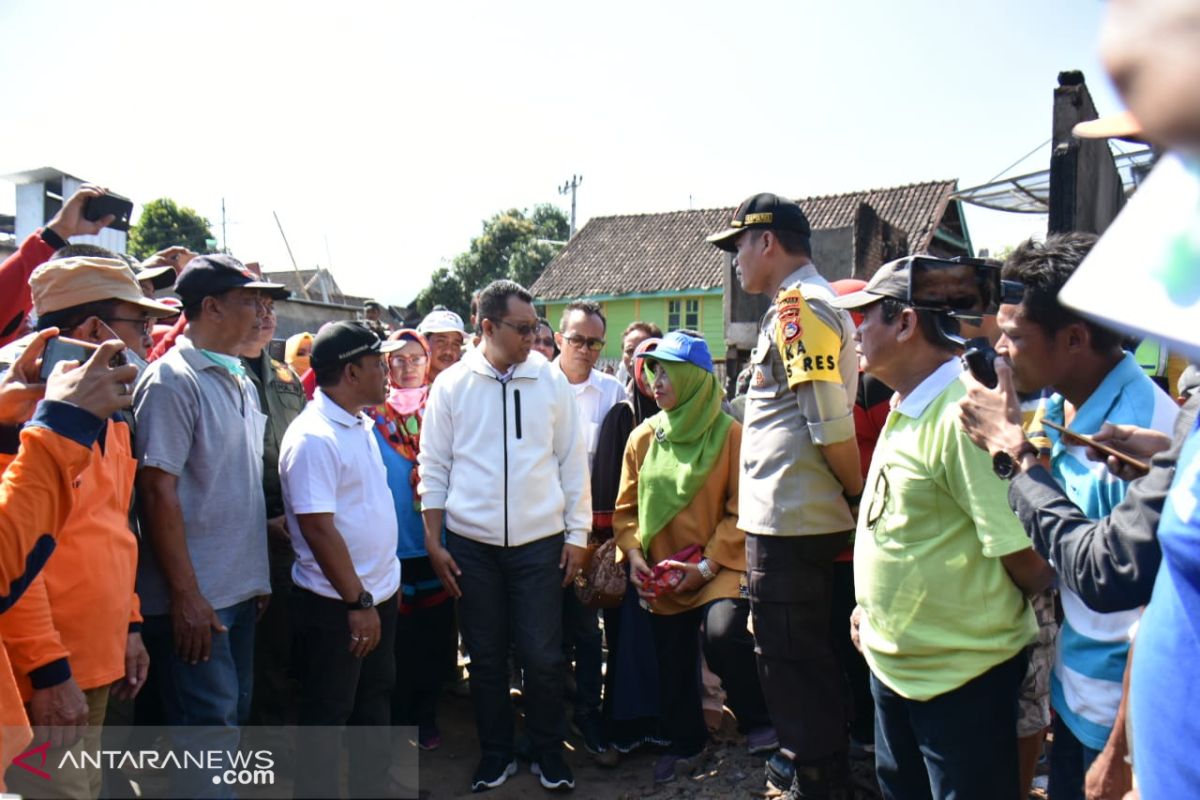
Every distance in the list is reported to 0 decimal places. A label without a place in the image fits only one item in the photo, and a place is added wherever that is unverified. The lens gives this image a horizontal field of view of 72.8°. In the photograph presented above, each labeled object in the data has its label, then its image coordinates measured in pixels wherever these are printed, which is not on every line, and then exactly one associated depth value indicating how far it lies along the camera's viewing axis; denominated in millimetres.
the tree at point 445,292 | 34500
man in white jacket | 3816
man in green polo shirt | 2111
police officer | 3033
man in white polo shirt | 3105
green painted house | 22000
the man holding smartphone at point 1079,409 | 1940
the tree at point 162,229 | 32250
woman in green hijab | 3777
